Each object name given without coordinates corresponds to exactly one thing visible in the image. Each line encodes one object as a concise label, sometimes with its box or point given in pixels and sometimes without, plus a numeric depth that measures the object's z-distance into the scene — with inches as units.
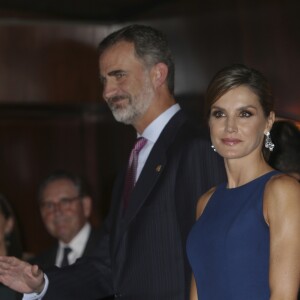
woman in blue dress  177.9
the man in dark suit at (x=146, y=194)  228.4
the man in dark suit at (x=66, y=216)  381.7
